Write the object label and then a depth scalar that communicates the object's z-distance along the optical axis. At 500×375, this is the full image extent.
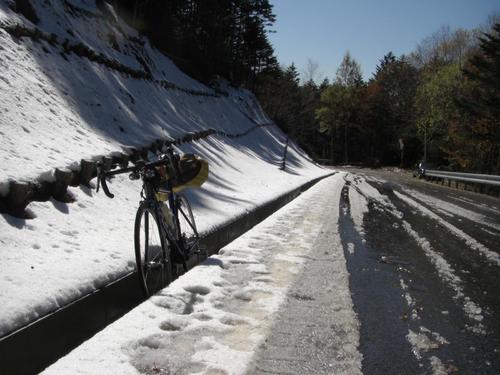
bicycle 4.38
